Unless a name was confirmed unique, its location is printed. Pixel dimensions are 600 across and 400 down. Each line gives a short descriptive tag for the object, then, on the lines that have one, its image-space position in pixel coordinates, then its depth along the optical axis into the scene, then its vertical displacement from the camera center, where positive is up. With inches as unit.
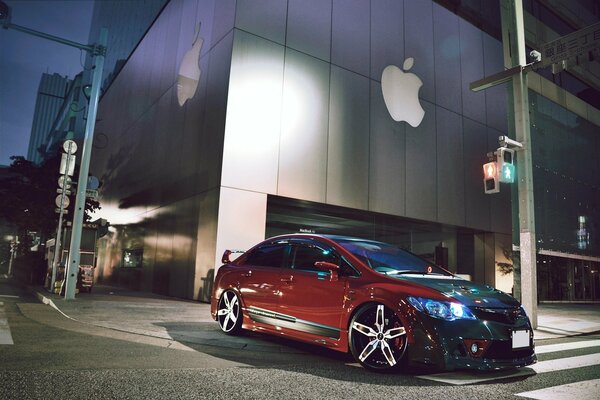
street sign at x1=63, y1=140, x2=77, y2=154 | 524.6 +132.7
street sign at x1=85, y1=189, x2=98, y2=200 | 484.1 +72.6
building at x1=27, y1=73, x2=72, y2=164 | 7209.6 +1764.9
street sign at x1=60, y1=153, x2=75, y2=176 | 530.0 +113.4
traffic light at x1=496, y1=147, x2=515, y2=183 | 360.2 +93.0
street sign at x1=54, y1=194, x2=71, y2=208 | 528.3 +69.4
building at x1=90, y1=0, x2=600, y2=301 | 557.6 +199.5
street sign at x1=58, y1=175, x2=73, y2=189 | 534.7 +92.8
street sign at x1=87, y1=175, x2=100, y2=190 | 560.1 +97.7
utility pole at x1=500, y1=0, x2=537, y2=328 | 356.2 +108.1
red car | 163.0 -13.7
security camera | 380.5 +191.8
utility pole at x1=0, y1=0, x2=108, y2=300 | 442.9 +130.8
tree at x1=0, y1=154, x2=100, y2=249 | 944.3 +130.9
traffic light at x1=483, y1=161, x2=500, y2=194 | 360.5 +82.1
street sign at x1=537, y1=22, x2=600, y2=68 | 341.4 +188.0
